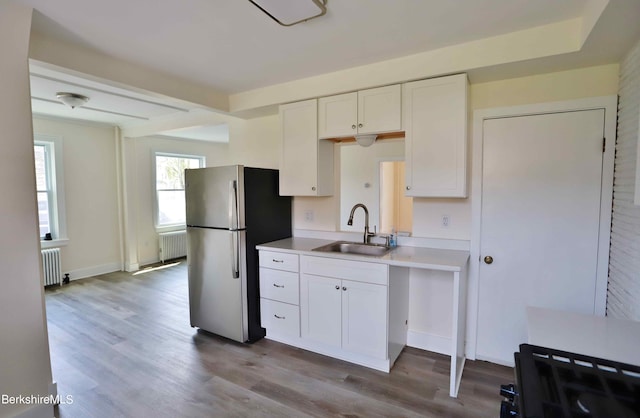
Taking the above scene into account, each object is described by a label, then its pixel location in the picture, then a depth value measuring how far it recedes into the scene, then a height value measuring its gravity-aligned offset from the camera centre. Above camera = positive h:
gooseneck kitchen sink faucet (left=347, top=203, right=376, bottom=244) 2.92 -0.33
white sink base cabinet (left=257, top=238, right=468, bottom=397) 2.34 -0.91
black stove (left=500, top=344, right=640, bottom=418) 0.79 -0.55
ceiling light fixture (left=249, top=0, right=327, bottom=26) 1.68 +1.00
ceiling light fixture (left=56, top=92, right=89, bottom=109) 3.31 +0.99
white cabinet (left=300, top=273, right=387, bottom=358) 2.39 -0.99
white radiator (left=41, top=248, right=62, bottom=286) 4.51 -1.09
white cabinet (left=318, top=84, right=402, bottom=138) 2.55 +0.66
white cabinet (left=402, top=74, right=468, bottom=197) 2.33 +0.41
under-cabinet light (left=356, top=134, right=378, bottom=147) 2.74 +0.45
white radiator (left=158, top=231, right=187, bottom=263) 5.85 -1.02
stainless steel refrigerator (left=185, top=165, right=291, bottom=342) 2.84 -0.47
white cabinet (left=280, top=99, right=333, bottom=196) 2.96 +0.35
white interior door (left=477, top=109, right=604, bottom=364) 2.22 -0.23
